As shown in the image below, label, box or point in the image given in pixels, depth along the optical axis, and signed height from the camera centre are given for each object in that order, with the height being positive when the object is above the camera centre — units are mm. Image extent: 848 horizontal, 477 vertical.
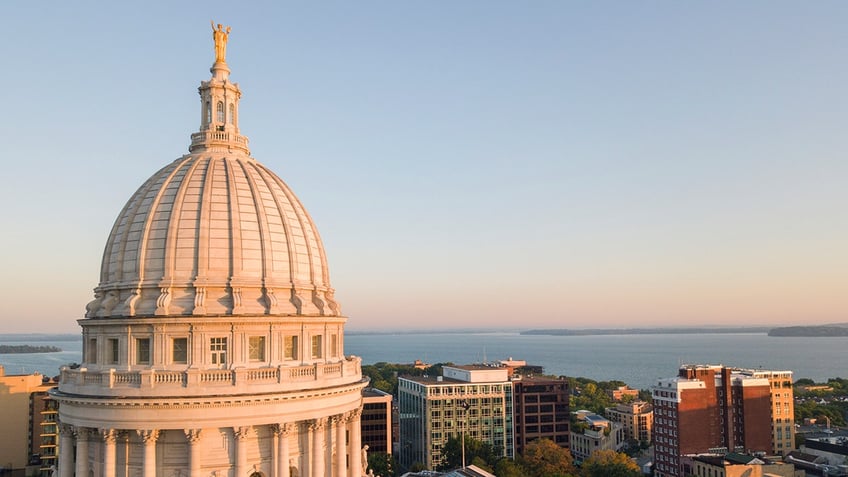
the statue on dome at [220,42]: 46062 +15763
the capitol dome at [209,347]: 35219 -2666
